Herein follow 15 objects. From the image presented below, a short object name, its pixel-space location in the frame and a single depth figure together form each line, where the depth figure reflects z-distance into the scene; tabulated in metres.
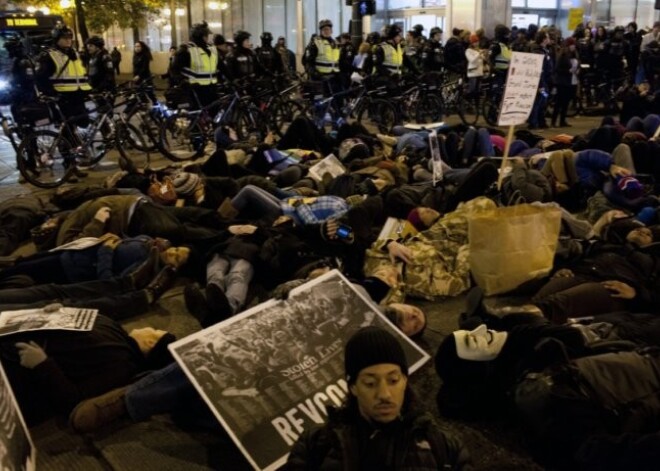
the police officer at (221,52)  10.58
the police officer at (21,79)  8.65
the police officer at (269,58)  12.09
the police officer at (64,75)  8.60
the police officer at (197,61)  9.84
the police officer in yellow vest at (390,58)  12.09
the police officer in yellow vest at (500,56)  13.21
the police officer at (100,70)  9.94
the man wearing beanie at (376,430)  2.11
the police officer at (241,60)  10.86
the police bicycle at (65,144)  8.22
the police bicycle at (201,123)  9.74
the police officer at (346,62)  12.79
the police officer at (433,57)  14.59
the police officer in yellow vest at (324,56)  12.71
